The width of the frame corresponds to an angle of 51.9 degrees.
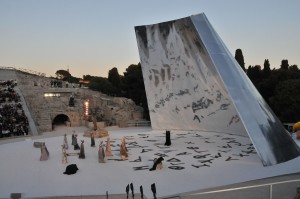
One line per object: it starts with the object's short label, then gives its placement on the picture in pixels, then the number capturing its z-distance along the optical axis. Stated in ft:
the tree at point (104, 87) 156.74
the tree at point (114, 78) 163.38
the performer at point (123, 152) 49.62
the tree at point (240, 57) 121.49
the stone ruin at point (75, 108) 102.73
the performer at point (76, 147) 58.59
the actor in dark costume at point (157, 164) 42.24
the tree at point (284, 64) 145.07
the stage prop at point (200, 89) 42.60
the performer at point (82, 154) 51.08
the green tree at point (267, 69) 123.24
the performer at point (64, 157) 48.03
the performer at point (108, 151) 51.98
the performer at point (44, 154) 50.05
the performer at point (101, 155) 47.01
